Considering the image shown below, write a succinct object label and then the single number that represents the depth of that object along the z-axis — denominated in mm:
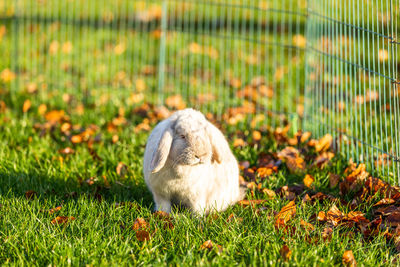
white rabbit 6484
